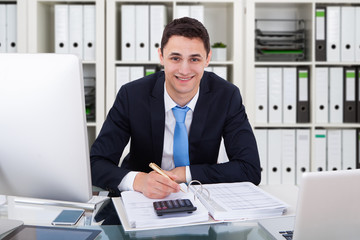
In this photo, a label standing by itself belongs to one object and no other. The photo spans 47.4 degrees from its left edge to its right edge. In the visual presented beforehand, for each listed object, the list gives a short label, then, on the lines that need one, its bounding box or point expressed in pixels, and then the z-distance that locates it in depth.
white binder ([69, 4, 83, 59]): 2.69
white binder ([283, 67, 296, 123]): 2.72
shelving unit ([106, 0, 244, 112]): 2.70
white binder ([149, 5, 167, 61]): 2.68
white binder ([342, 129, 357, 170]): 2.74
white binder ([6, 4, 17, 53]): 2.72
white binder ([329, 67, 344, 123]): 2.71
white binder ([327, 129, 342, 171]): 2.74
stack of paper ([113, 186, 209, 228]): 0.97
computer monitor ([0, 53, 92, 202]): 0.89
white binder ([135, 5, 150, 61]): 2.68
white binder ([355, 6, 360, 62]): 2.68
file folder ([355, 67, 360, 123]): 2.71
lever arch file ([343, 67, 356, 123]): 2.70
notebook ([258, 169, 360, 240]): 0.76
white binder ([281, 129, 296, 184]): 2.75
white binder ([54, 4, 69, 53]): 2.68
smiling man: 1.61
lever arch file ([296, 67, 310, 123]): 2.73
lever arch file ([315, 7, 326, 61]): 2.70
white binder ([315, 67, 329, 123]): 2.72
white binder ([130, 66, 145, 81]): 2.71
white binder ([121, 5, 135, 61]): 2.68
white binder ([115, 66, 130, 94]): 2.71
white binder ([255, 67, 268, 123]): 2.72
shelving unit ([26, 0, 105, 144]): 2.69
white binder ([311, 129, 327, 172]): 2.75
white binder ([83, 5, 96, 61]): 2.70
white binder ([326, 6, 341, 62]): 2.69
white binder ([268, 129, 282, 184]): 2.75
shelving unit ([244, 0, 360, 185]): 2.71
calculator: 1.00
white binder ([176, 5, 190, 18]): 2.71
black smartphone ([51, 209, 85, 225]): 1.02
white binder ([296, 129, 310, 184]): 2.75
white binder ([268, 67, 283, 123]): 2.71
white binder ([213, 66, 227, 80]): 2.73
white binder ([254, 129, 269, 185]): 2.74
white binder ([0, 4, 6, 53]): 2.71
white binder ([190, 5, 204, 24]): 2.70
